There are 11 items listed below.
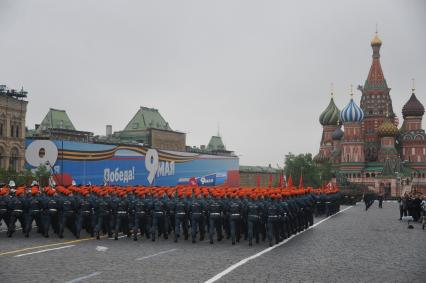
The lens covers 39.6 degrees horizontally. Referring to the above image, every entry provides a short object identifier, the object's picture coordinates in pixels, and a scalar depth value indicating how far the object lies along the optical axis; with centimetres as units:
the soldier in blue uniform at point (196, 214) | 2009
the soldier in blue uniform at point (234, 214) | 1980
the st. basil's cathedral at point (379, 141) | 10594
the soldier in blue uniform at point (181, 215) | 2023
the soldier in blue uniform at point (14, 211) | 2038
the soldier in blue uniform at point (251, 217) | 1961
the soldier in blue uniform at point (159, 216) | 2031
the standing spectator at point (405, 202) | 3486
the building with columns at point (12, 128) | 7162
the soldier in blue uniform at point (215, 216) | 2012
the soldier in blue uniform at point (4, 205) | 2043
